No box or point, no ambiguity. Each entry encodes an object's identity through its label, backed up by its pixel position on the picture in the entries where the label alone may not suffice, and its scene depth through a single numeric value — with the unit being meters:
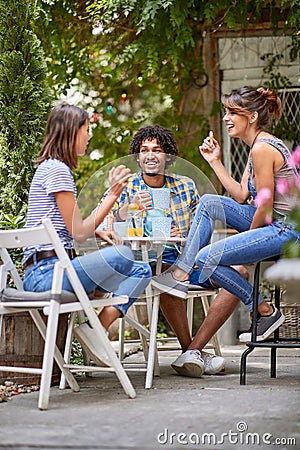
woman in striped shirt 7.53
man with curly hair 8.66
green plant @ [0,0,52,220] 9.98
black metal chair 8.23
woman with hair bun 8.34
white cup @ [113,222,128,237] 8.25
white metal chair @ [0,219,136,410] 7.03
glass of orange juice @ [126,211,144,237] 8.37
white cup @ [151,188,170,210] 8.66
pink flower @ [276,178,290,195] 6.01
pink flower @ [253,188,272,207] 6.76
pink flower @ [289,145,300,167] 6.01
